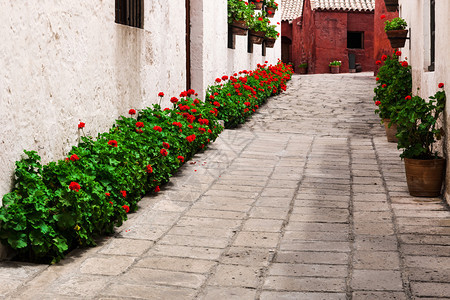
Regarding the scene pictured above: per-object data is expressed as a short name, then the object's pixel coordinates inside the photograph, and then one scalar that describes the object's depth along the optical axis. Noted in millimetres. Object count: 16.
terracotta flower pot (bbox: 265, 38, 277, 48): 15953
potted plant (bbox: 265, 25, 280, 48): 15608
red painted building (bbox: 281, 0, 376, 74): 25188
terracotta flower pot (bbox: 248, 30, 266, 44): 14044
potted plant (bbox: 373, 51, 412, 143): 9328
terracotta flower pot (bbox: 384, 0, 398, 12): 12148
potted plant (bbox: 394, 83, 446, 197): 6156
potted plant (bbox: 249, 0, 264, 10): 14100
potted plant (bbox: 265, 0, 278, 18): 16042
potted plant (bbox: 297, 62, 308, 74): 26734
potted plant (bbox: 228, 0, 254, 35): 12109
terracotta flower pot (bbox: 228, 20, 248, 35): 12211
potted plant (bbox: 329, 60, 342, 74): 24781
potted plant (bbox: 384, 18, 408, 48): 10000
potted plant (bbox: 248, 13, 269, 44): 13922
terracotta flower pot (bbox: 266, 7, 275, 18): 16109
